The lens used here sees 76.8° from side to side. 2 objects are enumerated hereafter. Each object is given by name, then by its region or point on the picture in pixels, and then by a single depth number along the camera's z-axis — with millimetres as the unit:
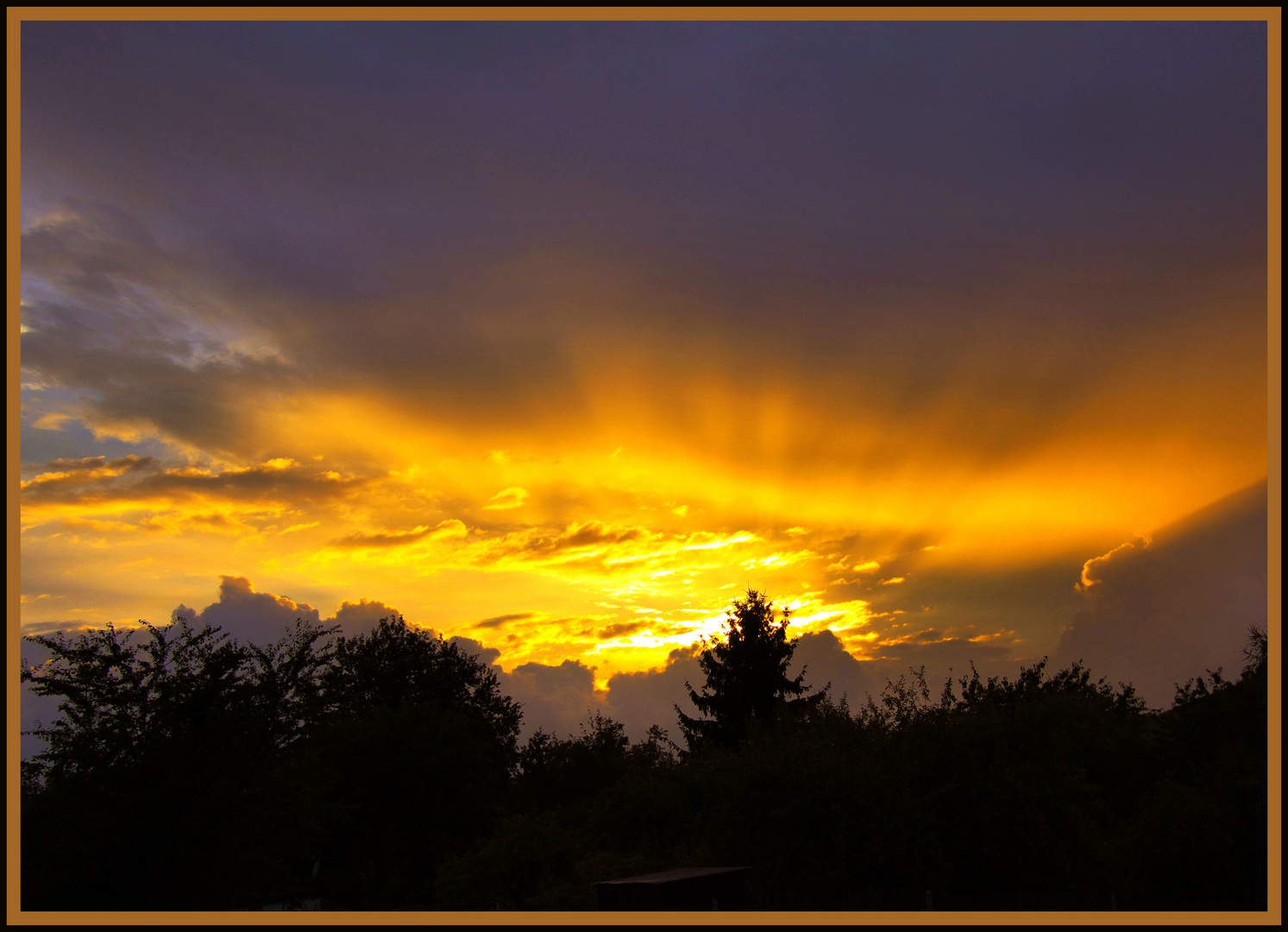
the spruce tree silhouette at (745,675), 51281
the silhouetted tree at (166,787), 16797
